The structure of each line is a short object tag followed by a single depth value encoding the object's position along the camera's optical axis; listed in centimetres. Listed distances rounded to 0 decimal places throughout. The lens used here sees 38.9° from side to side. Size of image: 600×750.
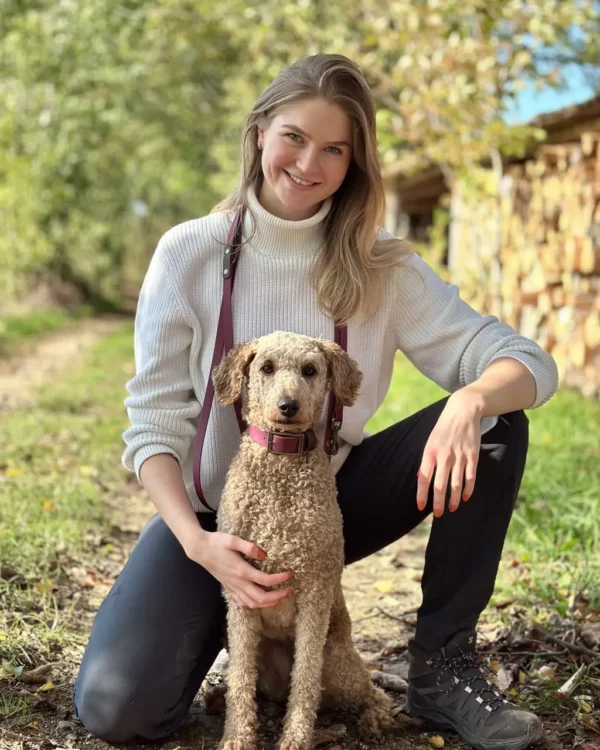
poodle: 216
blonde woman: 231
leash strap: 241
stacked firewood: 684
